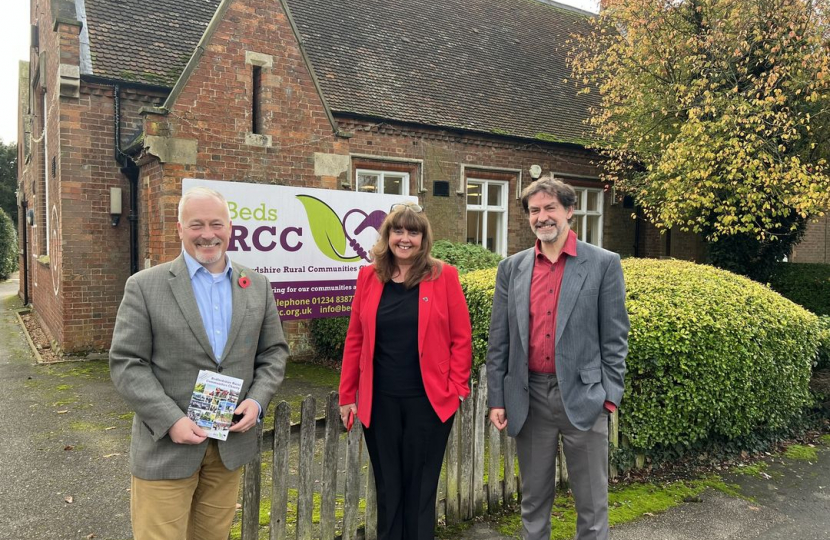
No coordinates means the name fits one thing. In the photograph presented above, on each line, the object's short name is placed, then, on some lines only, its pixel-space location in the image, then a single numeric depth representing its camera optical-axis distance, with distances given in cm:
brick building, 807
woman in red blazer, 300
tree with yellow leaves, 912
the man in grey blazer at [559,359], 297
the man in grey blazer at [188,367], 238
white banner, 723
